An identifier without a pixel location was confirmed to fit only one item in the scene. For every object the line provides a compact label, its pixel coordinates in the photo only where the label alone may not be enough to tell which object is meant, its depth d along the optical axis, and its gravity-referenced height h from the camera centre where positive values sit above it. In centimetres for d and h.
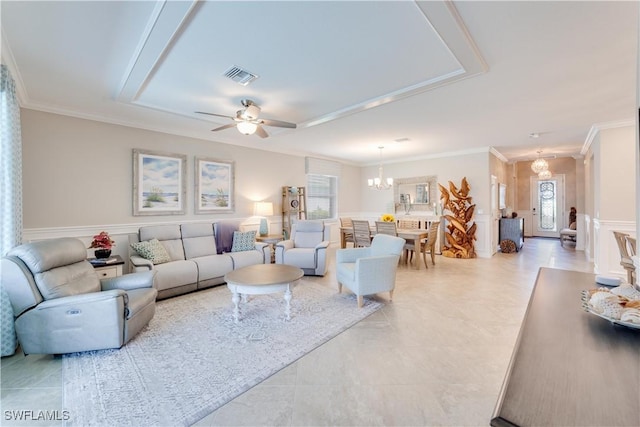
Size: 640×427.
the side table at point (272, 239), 538 -55
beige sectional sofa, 371 -70
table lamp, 565 +2
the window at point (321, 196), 750 +45
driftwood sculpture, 652 -32
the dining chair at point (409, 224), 692 -33
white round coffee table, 297 -76
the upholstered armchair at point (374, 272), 343 -78
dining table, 532 -48
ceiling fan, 337 +113
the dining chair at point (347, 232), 648 -48
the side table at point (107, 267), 335 -66
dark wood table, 61 -45
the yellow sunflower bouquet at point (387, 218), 577 -14
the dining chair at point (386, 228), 529 -33
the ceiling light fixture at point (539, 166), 652 +106
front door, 953 +18
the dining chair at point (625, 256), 330 -57
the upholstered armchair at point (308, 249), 477 -67
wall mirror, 736 +49
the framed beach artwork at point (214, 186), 514 +51
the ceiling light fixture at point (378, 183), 633 +66
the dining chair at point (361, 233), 564 -46
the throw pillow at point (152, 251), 387 -54
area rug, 182 -125
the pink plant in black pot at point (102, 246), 353 -42
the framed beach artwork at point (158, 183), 446 +50
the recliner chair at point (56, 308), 228 -80
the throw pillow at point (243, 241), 487 -51
